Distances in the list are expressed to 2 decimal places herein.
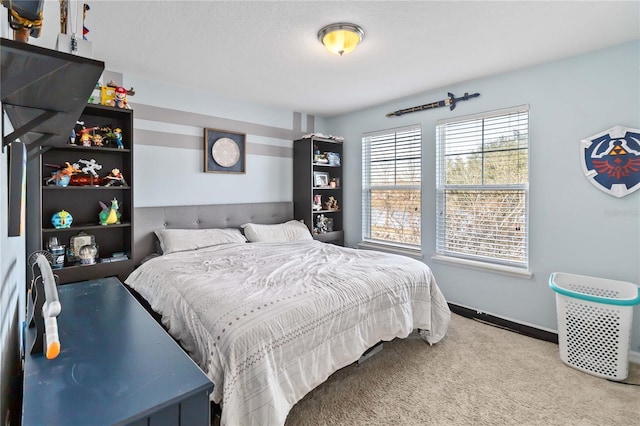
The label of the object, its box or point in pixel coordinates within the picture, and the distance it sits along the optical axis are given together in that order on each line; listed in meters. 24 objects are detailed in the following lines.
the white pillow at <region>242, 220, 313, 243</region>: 3.56
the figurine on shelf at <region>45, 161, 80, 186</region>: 2.52
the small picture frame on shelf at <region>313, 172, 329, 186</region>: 4.32
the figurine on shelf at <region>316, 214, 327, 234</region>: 4.44
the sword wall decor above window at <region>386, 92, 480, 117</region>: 3.24
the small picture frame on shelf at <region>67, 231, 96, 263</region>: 2.64
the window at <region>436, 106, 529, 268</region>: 2.94
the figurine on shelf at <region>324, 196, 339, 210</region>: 4.58
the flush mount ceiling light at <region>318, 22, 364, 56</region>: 2.11
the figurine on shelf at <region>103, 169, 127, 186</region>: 2.79
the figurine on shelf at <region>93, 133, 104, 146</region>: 2.73
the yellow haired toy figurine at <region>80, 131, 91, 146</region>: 2.64
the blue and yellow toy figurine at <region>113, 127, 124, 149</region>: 2.80
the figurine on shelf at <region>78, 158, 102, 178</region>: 2.73
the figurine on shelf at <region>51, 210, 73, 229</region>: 2.54
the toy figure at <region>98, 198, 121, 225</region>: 2.76
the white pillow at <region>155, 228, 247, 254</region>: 2.98
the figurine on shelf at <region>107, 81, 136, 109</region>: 2.72
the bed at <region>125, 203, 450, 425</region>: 1.48
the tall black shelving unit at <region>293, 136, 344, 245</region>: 4.16
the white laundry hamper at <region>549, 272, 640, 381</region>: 2.14
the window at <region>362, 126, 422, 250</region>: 3.78
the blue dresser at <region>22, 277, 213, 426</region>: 0.86
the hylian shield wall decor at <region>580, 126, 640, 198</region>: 2.33
